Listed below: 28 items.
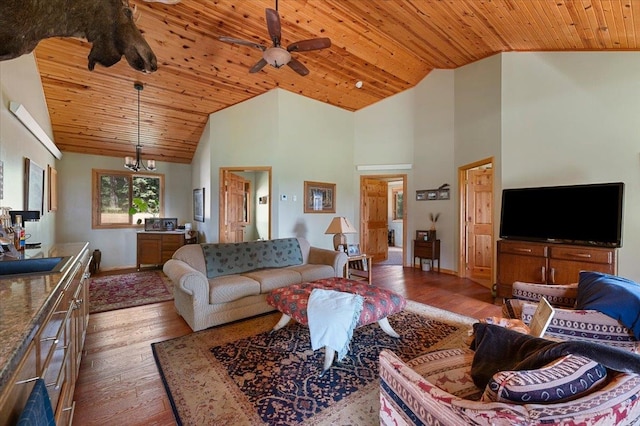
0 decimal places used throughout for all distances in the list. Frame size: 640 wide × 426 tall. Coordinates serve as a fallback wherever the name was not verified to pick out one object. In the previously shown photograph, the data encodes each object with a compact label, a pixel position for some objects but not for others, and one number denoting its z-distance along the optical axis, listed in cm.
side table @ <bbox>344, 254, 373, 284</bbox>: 433
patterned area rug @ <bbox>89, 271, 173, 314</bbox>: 365
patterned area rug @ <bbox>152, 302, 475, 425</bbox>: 170
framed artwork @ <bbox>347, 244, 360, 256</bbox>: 447
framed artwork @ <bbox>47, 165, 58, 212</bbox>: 442
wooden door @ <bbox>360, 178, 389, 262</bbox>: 637
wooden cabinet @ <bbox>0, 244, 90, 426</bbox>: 72
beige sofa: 278
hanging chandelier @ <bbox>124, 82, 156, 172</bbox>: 472
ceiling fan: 282
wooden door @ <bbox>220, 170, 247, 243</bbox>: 534
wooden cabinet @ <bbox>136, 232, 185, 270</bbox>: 570
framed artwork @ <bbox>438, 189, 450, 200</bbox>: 538
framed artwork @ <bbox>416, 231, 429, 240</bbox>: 559
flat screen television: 297
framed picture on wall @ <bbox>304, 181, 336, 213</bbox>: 548
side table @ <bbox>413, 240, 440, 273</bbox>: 543
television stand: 299
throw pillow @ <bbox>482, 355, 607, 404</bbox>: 76
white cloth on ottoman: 210
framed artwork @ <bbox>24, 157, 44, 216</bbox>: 298
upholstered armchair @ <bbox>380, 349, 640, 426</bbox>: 71
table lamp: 437
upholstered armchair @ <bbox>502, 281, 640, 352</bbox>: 170
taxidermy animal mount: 119
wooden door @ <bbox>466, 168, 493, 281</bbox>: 522
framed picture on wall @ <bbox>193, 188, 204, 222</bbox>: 588
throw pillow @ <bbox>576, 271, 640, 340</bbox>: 168
